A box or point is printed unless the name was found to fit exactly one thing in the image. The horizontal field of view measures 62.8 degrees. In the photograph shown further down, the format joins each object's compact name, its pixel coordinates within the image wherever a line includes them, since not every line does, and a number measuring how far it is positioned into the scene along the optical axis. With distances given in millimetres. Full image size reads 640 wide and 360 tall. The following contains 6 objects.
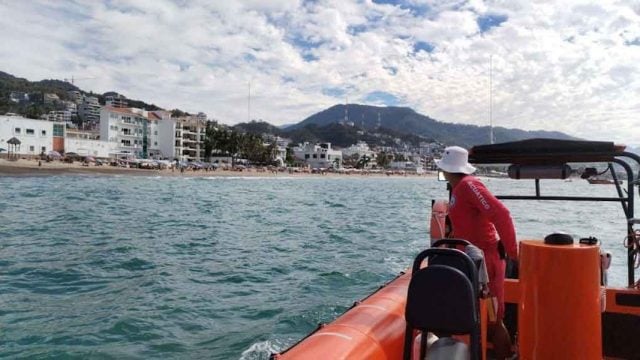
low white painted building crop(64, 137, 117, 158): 91938
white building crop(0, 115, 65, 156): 80500
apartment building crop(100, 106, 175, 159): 100938
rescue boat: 3391
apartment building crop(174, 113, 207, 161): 113062
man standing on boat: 4102
